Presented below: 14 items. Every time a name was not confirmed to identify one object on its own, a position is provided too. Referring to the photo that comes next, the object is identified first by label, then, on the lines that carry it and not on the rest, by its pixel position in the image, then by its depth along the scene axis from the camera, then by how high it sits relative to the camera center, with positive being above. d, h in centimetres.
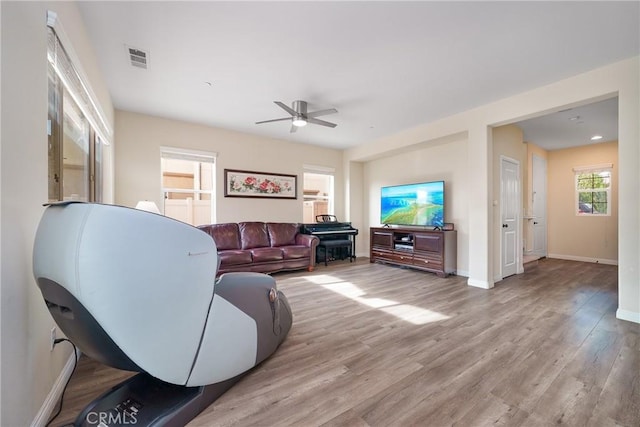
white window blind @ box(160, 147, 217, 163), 435 +103
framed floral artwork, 491 +59
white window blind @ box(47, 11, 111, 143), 159 +106
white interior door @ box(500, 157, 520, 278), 431 +0
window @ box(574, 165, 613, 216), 543 +49
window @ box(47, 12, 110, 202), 172 +74
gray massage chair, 95 -40
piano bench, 537 -72
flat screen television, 464 +17
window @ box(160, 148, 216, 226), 444 +52
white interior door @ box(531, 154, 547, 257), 601 +18
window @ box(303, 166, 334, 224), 600 +49
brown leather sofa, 423 -61
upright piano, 549 -36
